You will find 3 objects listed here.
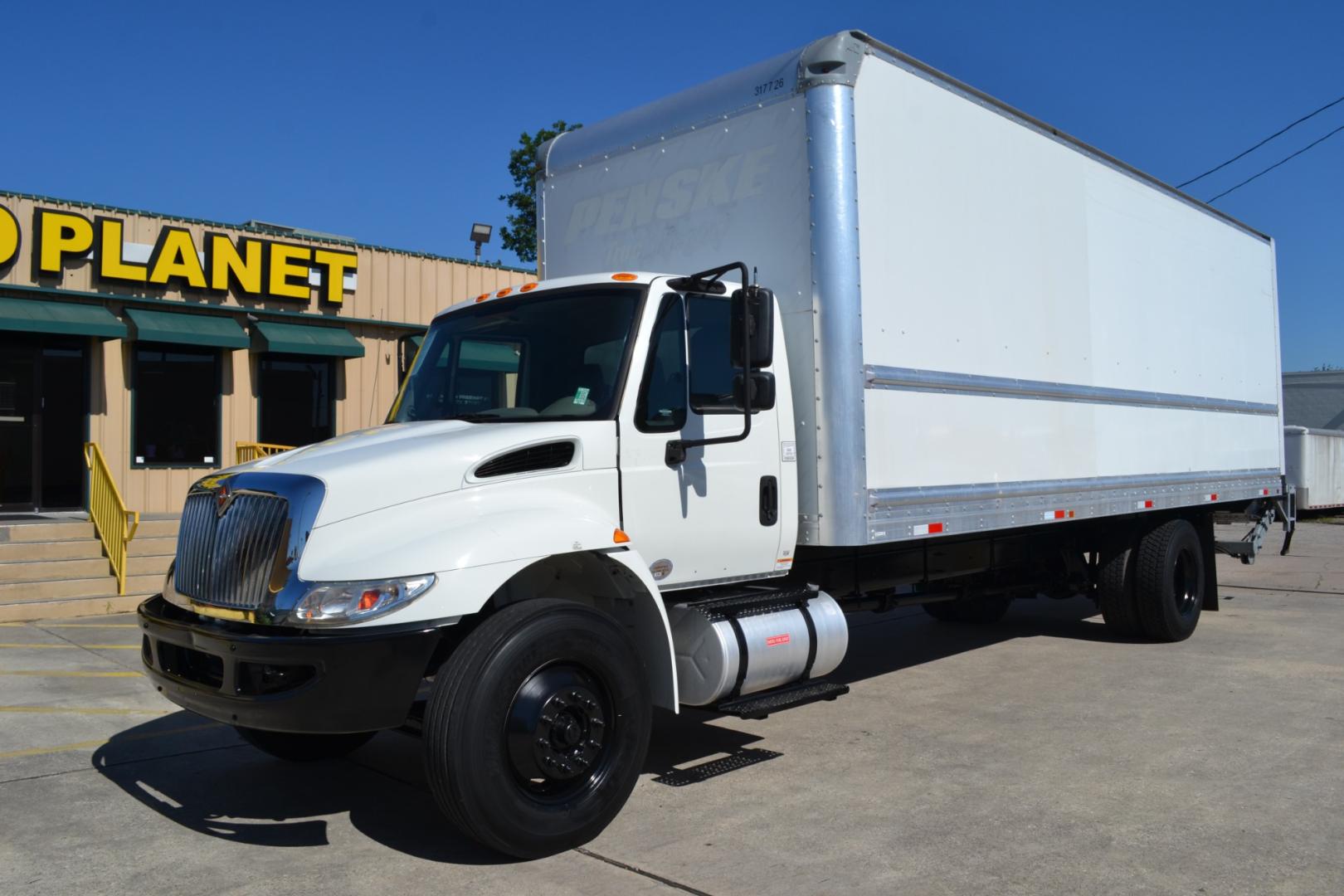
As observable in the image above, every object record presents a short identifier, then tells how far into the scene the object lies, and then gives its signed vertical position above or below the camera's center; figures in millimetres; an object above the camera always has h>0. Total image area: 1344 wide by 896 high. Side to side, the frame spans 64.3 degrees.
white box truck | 4176 +169
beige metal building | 14391 +2149
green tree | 39656 +10749
